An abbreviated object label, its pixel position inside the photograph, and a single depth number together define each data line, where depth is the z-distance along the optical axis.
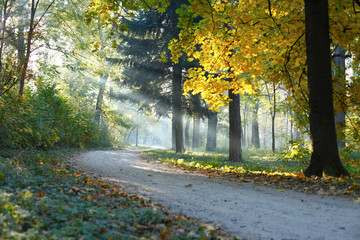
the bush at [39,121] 7.72
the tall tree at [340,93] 7.30
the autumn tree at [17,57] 7.85
